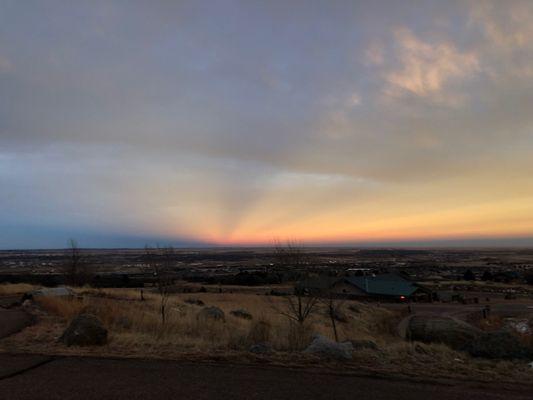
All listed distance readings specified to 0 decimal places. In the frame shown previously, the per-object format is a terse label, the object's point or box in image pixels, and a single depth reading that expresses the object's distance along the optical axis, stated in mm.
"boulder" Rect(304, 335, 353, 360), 8391
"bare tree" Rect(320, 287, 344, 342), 15469
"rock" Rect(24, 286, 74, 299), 22320
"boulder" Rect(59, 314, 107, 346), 9688
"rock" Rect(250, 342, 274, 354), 9029
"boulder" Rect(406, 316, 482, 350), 13117
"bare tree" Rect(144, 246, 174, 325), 20000
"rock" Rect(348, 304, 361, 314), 33944
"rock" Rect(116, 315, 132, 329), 12996
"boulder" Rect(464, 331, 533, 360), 9383
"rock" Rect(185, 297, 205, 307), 30703
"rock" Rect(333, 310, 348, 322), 27478
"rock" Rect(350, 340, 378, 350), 10349
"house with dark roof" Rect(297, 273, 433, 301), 46625
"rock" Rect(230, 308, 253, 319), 24180
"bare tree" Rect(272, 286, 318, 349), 9912
